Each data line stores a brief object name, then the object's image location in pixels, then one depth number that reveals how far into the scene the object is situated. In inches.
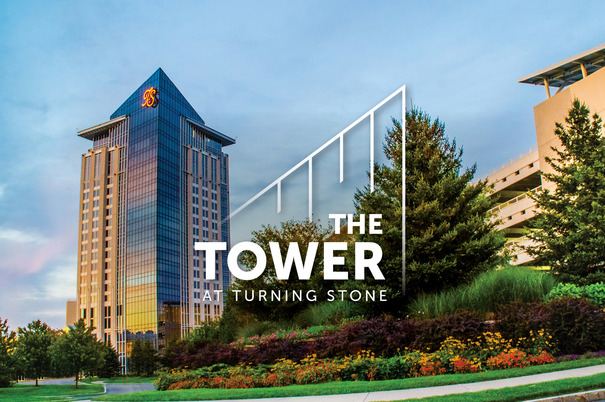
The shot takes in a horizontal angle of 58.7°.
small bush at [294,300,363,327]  783.1
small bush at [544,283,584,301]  622.4
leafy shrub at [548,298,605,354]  518.0
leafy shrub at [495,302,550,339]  524.7
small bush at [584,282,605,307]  613.9
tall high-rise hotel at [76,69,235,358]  4074.8
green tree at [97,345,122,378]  1793.2
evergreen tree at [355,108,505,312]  736.3
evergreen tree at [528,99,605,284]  856.3
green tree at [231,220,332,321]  933.8
